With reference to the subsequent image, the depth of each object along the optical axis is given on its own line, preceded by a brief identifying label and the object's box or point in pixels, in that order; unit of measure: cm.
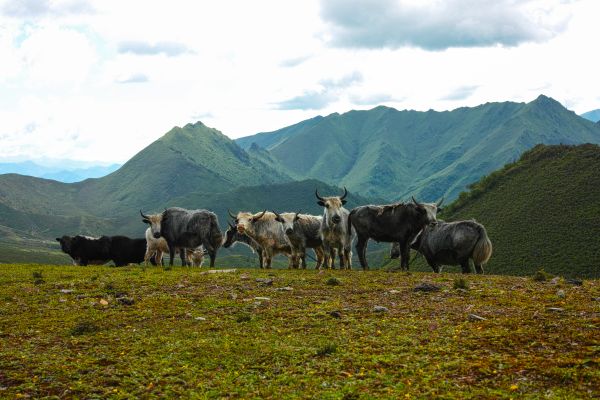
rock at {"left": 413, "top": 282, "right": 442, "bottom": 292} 1574
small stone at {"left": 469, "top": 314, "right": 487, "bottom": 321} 1175
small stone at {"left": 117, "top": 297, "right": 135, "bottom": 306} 1511
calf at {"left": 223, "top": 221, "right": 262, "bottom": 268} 2958
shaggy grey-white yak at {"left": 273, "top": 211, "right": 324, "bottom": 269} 2676
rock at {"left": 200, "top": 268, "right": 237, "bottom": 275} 2119
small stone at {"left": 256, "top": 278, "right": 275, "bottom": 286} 1767
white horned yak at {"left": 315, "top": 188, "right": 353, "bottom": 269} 2452
